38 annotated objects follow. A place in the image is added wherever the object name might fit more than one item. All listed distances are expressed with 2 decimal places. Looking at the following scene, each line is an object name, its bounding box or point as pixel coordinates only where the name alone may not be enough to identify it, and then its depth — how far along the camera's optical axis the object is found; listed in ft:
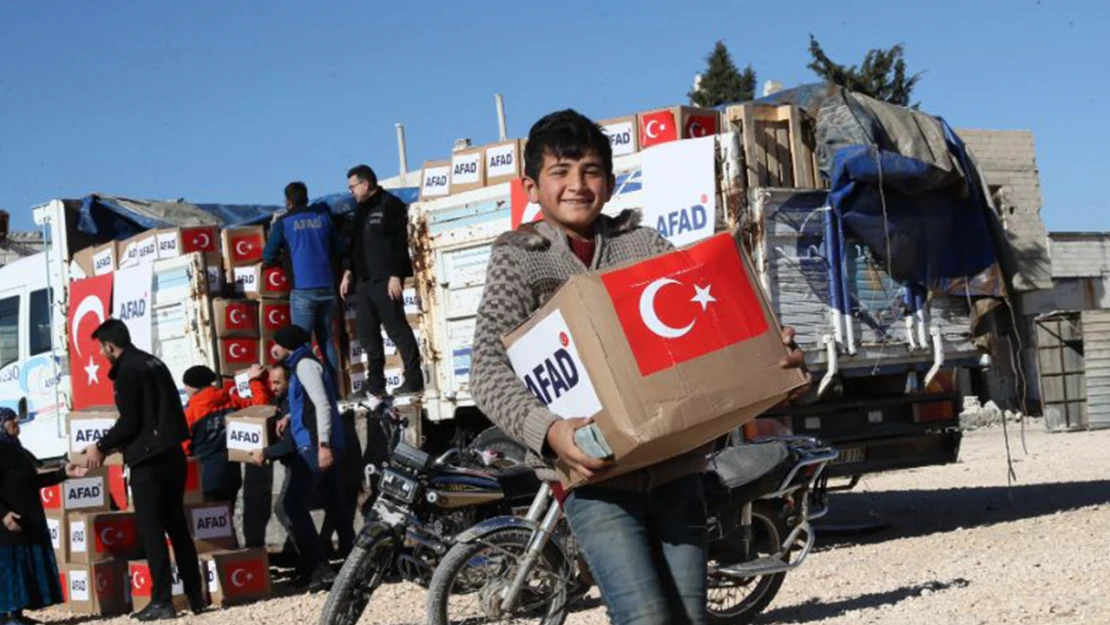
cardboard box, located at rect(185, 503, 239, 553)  36.37
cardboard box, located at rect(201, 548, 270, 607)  35.04
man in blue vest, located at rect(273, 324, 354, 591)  35.60
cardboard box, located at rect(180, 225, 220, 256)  45.34
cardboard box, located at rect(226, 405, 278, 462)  37.19
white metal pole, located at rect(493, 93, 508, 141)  77.87
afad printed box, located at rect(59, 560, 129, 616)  35.37
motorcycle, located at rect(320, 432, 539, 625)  25.29
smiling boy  12.19
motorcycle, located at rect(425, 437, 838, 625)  23.25
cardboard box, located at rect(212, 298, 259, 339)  43.96
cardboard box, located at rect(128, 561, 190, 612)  34.73
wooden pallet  35.22
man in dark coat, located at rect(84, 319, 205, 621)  33.30
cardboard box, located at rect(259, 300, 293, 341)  44.37
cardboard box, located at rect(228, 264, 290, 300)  44.52
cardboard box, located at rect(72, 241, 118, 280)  48.32
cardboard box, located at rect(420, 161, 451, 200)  39.27
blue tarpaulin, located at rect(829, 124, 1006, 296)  36.19
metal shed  89.25
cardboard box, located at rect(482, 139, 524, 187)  37.70
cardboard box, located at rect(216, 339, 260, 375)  44.14
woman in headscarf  33.47
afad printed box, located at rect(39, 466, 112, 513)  36.86
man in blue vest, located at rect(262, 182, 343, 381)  42.96
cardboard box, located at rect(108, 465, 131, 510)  38.40
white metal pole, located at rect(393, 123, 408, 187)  103.55
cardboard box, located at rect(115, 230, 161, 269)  46.52
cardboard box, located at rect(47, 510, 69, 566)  36.60
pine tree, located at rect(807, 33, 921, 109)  140.36
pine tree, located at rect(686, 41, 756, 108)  167.94
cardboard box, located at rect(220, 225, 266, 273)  44.98
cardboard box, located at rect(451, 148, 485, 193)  38.37
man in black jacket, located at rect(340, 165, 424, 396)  39.60
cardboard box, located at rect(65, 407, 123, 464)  40.06
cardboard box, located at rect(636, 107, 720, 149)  35.32
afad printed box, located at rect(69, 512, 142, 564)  35.58
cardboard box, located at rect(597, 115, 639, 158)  35.76
